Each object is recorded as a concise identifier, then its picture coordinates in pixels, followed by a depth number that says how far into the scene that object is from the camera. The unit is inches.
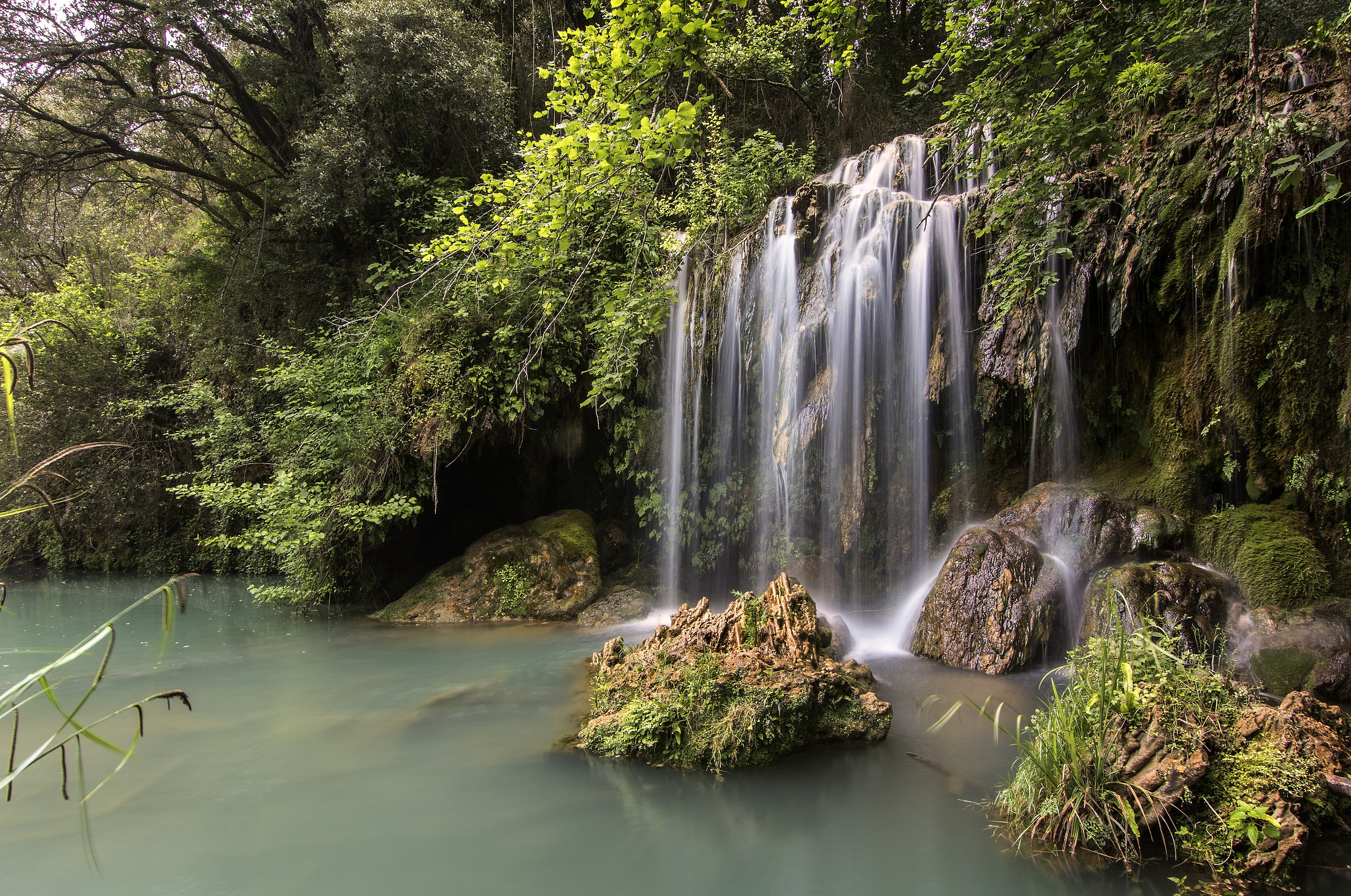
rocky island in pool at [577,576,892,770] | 176.2
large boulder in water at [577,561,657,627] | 342.3
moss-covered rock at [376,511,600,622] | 352.8
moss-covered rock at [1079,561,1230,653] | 214.8
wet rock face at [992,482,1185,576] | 250.2
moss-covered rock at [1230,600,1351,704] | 197.2
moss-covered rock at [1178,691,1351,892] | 125.9
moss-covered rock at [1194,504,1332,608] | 218.8
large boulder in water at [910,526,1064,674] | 239.5
